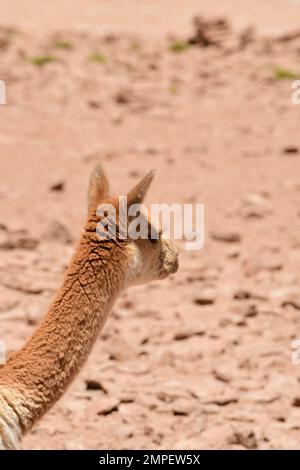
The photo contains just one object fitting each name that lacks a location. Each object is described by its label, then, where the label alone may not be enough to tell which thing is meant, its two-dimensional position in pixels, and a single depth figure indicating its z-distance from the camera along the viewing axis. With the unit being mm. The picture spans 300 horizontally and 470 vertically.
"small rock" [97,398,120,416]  13750
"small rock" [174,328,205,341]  16594
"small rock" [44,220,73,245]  20797
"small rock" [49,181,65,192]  24062
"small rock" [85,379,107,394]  14523
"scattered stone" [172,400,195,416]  13914
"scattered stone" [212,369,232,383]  15062
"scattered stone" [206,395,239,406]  14281
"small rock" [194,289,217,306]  18187
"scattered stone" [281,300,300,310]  17906
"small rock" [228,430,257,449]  12914
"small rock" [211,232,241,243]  21750
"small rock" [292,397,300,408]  14164
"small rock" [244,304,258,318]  17547
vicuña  9117
